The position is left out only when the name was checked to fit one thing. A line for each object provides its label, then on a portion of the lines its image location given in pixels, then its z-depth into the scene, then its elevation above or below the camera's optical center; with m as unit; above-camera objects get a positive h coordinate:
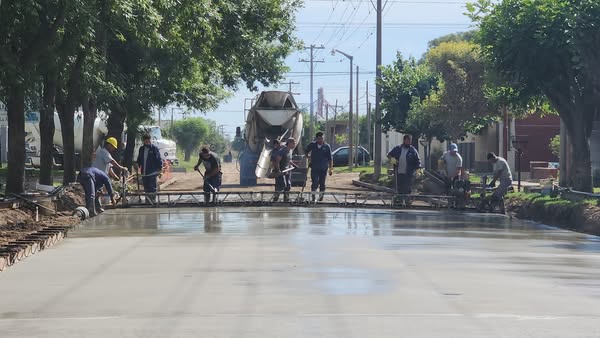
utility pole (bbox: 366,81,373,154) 82.09 +3.00
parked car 77.81 -0.14
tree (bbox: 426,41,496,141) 45.38 +2.33
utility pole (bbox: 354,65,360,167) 77.75 -0.14
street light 69.25 +1.77
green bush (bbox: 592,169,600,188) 36.74 -0.76
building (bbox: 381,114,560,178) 60.78 +0.81
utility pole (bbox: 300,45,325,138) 103.68 +6.73
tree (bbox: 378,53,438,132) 53.38 +3.17
